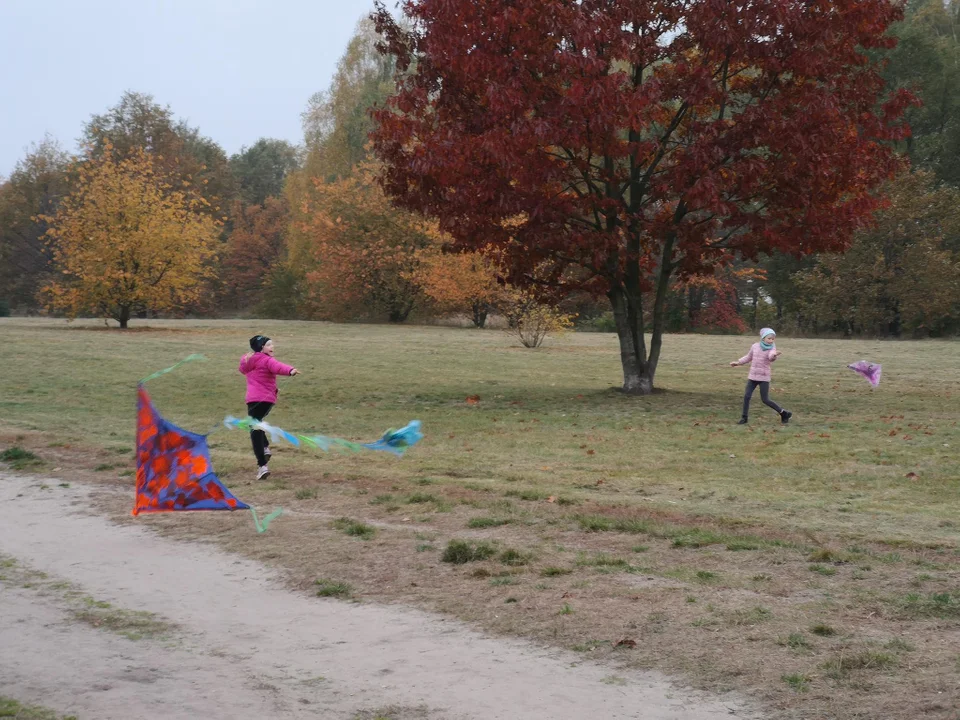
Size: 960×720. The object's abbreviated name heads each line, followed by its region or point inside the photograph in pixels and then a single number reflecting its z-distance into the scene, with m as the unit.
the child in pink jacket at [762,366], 16.17
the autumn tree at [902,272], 46.03
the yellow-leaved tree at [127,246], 43.53
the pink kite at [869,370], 19.44
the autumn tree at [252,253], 80.94
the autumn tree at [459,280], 46.72
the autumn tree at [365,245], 55.31
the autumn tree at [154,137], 76.25
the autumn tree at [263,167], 97.31
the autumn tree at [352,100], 59.84
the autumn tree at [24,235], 78.00
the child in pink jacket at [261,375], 11.32
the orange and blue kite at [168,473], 8.73
